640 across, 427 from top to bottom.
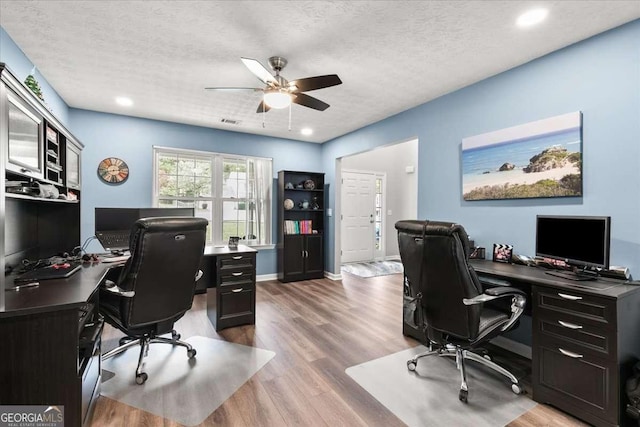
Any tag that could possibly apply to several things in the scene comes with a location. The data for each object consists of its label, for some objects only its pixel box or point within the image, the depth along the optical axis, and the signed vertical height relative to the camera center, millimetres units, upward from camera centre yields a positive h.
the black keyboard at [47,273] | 1801 -418
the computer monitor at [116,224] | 3061 -140
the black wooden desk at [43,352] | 1336 -673
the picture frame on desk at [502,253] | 2666 -383
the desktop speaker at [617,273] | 1979 -421
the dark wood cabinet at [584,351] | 1646 -851
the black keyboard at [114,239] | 3053 -301
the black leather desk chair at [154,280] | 2008 -508
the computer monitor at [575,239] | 1913 -195
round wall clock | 4082 +581
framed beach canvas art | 2335 +473
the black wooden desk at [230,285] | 3051 -801
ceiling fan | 2367 +1099
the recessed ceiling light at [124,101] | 3570 +1400
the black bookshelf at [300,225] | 5238 -268
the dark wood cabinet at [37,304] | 1352 -444
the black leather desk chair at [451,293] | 1854 -545
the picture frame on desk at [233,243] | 3468 -385
